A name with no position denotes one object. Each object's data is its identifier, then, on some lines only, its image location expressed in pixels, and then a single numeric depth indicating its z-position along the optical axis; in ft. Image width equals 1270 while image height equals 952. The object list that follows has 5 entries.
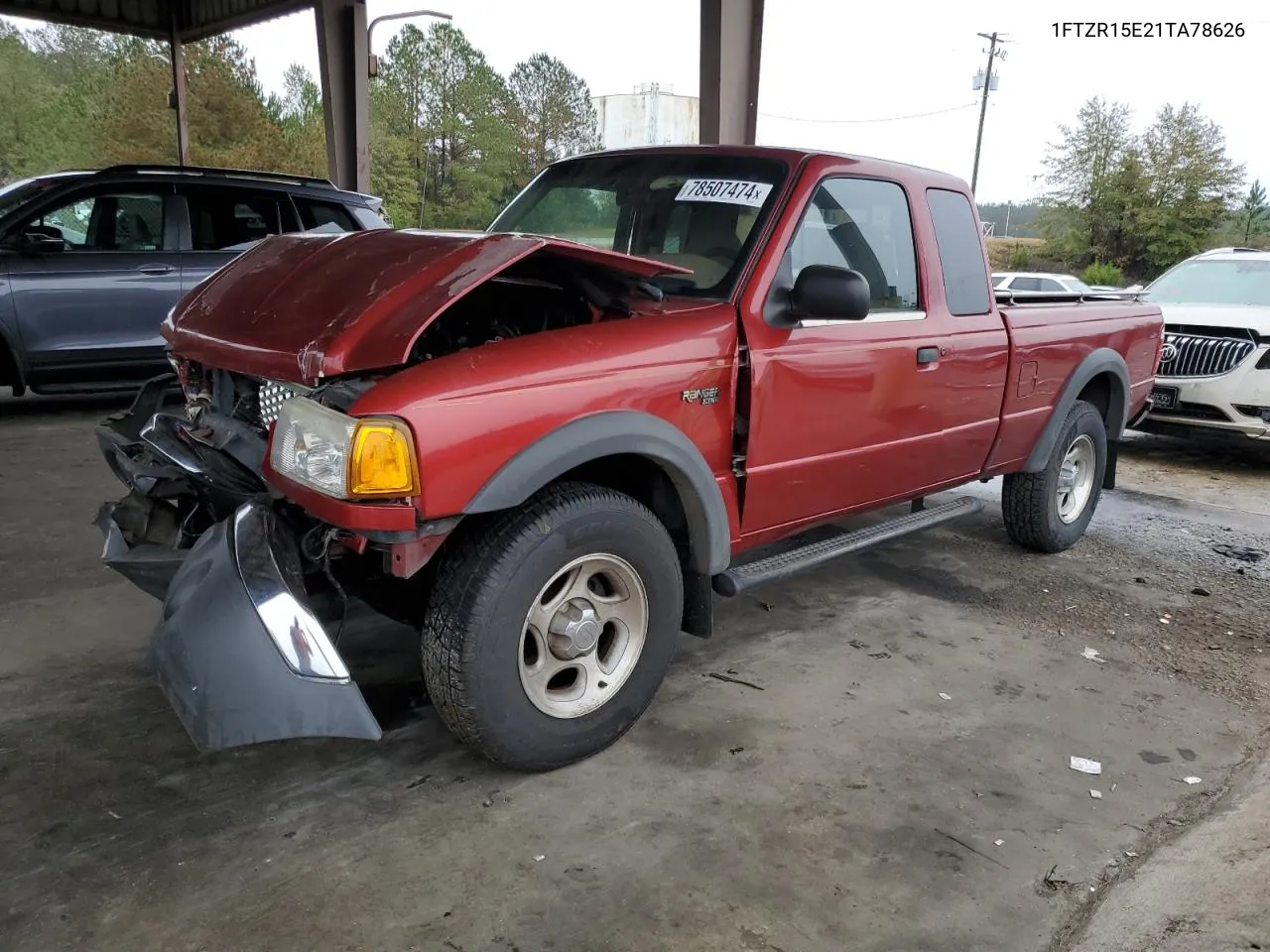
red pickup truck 7.85
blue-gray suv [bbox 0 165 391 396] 23.03
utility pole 130.41
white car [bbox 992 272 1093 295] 67.92
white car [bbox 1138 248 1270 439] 24.36
